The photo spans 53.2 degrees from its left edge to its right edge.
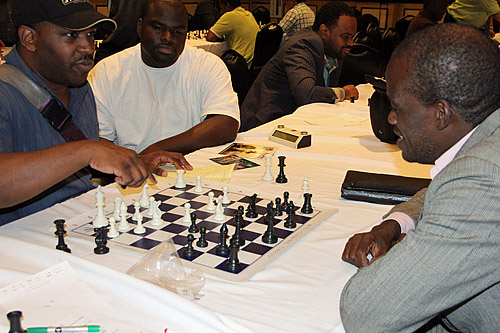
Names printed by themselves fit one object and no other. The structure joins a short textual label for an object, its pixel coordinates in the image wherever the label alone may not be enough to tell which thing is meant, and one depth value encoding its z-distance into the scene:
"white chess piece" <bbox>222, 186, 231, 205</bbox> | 1.77
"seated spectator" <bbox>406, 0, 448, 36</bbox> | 5.22
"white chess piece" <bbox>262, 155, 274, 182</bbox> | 2.09
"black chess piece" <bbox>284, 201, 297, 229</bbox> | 1.61
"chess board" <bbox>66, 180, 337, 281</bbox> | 1.37
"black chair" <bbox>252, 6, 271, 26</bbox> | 10.58
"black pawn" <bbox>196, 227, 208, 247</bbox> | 1.43
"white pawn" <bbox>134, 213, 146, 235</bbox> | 1.54
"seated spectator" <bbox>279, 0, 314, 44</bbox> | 7.07
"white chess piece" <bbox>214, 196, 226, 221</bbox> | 1.64
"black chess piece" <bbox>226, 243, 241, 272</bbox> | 1.33
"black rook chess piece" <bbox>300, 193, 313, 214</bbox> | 1.74
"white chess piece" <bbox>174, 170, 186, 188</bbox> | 1.95
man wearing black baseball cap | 1.55
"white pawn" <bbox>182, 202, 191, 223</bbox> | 1.62
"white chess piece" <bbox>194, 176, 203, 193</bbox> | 1.91
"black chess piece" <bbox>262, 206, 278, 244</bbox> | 1.50
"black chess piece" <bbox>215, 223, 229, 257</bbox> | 1.41
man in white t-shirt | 2.71
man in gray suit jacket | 1.01
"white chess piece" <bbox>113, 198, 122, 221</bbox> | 1.61
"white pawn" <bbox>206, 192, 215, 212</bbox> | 1.72
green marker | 1.00
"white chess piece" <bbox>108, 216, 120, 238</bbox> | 1.51
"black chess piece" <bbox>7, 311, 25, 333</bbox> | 0.95
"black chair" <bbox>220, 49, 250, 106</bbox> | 4.16
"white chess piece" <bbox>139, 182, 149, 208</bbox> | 1.75
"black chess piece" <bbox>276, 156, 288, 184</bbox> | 2.07
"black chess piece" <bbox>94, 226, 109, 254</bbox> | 1.42
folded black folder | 1.88
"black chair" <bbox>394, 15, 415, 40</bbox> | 7.57
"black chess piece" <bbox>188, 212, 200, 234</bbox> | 1.54
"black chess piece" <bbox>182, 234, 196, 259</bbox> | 1.38
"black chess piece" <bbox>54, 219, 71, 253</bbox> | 1.42
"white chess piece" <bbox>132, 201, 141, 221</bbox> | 1.59
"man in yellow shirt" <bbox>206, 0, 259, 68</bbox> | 6.82
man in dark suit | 3.71
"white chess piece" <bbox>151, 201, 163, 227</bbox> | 1.59
